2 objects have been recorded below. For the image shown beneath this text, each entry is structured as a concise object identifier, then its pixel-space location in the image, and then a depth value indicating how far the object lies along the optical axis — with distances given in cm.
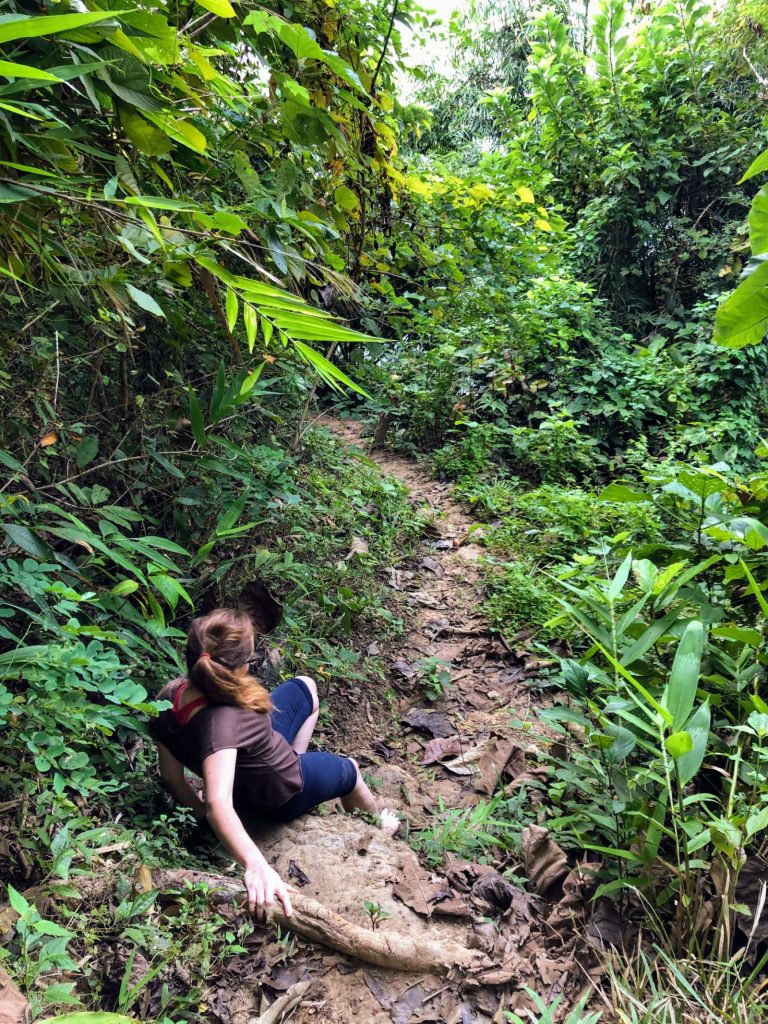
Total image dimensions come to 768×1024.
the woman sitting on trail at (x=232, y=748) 181
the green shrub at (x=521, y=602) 387
